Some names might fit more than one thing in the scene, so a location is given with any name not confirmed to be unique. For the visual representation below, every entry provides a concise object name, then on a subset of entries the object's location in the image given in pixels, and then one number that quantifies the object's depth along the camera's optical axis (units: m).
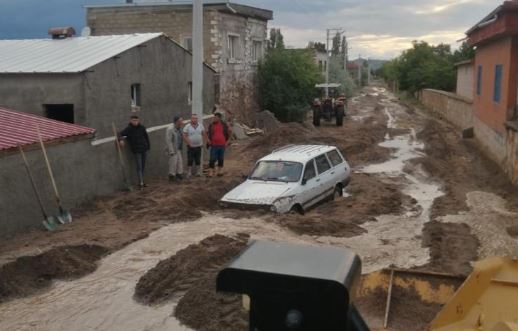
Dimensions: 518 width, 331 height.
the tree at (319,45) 85.64
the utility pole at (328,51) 53.77
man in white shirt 15.44
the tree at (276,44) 35.28
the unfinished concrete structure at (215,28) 27.50
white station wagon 11.98
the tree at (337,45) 109.07
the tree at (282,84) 33.31
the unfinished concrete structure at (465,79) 35.66
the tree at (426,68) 55.78
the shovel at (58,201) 11.30
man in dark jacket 14.35
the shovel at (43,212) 10.71
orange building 17.81
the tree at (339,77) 66.31
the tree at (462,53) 52.43
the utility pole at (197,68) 16.00
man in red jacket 15.69
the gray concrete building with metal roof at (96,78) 14.18
